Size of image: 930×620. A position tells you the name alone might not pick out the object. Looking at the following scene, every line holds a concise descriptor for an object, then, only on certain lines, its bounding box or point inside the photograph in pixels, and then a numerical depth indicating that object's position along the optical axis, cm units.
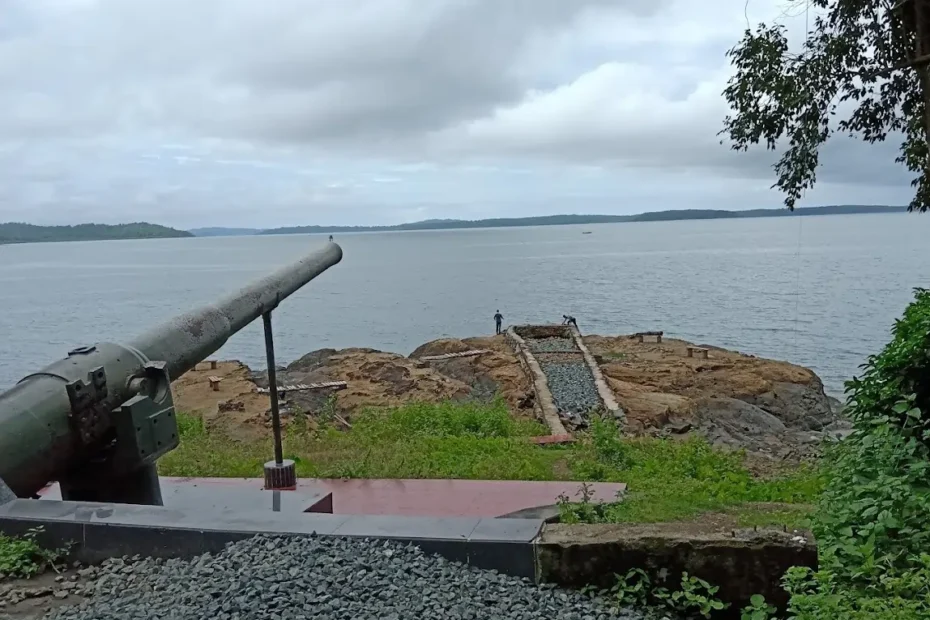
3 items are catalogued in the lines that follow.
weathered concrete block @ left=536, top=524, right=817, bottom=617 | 393
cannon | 493
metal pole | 686
